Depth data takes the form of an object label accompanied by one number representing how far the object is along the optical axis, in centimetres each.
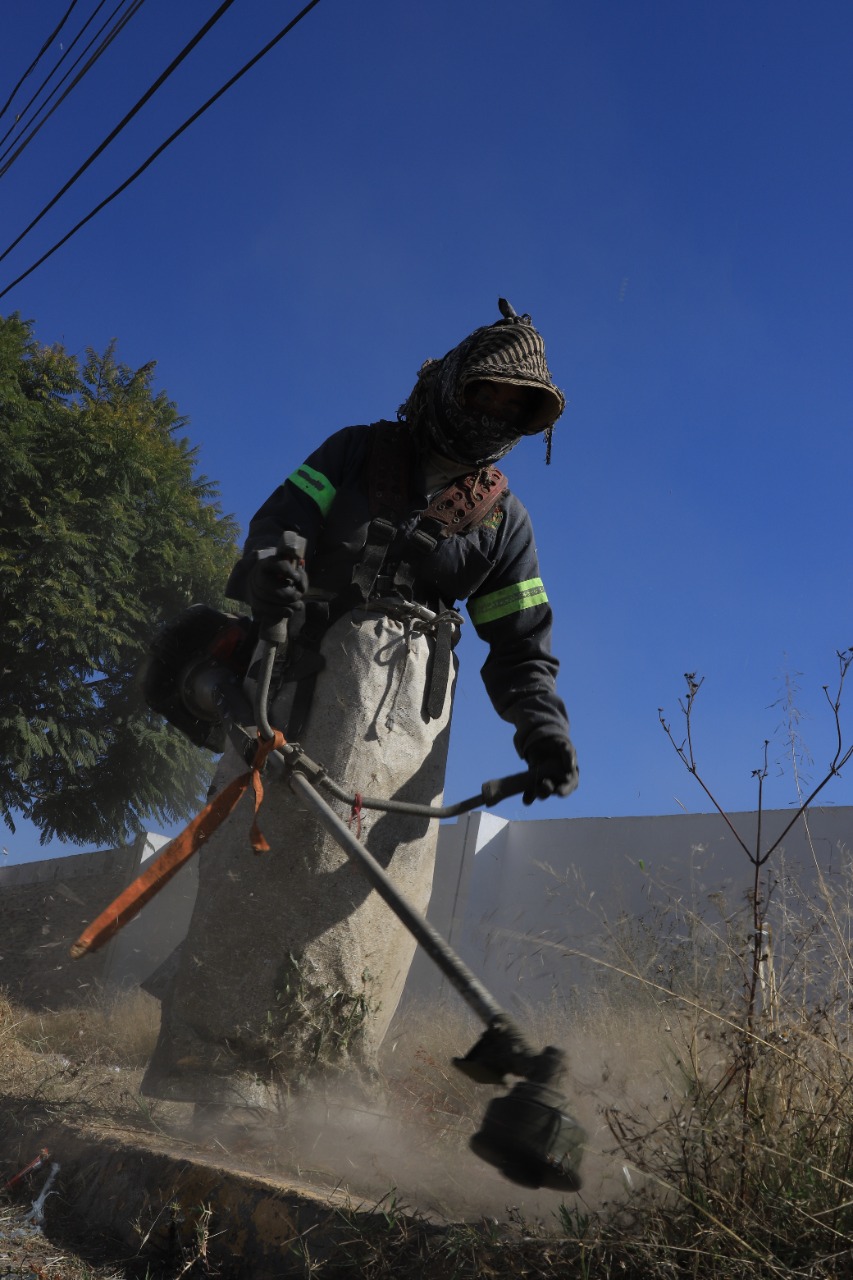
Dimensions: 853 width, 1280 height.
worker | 318
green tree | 1060
